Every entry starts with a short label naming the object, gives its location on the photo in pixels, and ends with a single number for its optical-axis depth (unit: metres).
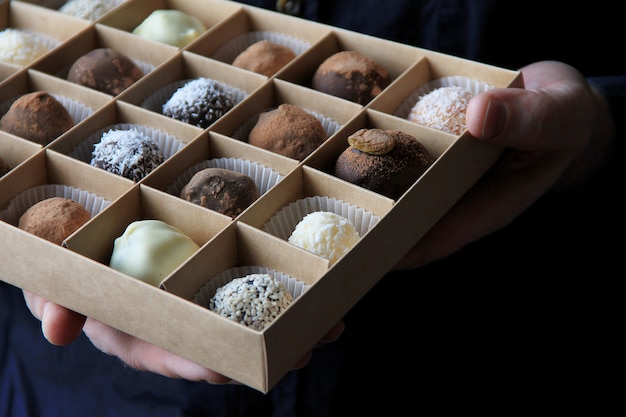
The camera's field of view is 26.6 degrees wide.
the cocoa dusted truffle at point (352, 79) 0.57
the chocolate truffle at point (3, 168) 0.53
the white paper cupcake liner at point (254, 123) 0.57
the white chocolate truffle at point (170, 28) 0.61
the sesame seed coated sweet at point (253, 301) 0.48
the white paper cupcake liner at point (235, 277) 0.49
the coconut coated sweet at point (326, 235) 0.50
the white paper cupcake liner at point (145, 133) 0.55
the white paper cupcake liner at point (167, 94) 0.58
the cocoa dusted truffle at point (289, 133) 0.55
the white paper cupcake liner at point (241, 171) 0.54
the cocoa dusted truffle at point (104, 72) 0.58
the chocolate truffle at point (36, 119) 0.55
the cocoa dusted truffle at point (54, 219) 0.51
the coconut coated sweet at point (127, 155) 0.53
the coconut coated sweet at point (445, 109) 0.55
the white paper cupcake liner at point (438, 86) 0.58
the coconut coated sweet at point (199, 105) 0.56
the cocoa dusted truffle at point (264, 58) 0.59
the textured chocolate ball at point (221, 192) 0.52
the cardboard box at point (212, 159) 0.46
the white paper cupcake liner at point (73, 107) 0.57
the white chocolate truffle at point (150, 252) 0.49
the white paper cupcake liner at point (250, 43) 0.62
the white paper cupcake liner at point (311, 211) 0.52
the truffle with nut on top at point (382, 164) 0.53
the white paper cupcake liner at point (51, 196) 0.53
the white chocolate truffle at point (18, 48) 0.60
